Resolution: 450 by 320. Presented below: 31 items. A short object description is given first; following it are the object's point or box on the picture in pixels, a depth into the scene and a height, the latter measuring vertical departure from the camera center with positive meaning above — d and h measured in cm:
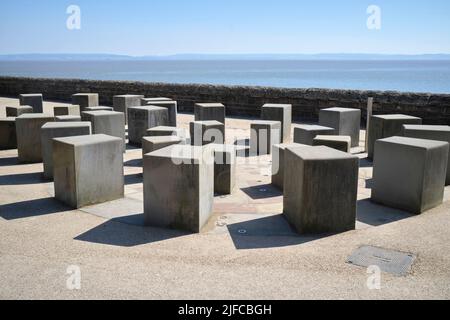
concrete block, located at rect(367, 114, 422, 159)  876 -86
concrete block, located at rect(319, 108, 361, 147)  1020 -92
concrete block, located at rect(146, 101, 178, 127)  1196 -79
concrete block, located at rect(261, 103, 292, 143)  1128 -91
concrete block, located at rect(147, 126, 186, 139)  833 -98
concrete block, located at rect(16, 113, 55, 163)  848 -114
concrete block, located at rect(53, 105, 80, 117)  1178 -88
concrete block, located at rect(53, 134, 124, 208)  581 -119
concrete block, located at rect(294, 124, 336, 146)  870 -100
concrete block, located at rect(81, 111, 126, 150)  895 -89
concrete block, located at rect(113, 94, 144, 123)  1433 -79
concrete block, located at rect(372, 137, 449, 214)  572 -117
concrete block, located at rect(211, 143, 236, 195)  665 -132
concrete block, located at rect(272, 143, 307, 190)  694 -131
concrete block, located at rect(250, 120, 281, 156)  970 -123
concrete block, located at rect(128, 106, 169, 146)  1034 -97
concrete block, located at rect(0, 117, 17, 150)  973 -121
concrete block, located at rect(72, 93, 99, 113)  1508 -78
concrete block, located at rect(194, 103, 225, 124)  1176 -87
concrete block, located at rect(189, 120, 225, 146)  951 -113
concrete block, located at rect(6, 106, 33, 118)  1184 -90
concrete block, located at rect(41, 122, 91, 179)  726 -91
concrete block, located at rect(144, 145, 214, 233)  506 -123
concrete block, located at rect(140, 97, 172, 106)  1289 -69
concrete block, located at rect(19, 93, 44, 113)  1472 -82
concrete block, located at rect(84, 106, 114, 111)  1150 -81
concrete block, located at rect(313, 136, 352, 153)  755 -103
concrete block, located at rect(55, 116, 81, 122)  909 -83
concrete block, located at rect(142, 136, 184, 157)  728 -102
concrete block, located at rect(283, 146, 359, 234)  500 -121
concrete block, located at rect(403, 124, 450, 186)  709 -81
